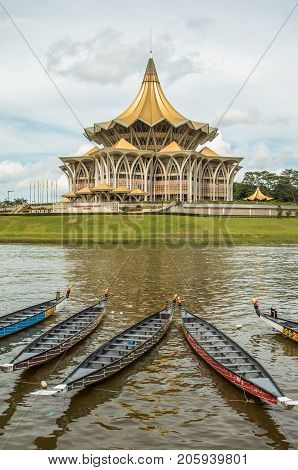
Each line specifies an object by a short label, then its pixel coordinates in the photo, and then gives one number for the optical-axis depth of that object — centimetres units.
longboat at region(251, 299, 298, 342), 2264
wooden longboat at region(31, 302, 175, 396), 1569
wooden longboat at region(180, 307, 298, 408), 1483
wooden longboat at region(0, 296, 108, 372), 1766
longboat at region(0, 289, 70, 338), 2371
